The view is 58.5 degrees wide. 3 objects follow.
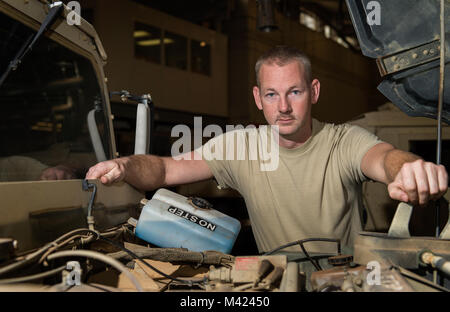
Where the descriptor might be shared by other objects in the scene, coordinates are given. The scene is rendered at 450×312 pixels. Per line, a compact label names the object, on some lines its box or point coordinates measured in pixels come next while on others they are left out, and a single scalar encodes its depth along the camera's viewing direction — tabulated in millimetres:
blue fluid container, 1439
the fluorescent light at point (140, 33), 8696
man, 1940
